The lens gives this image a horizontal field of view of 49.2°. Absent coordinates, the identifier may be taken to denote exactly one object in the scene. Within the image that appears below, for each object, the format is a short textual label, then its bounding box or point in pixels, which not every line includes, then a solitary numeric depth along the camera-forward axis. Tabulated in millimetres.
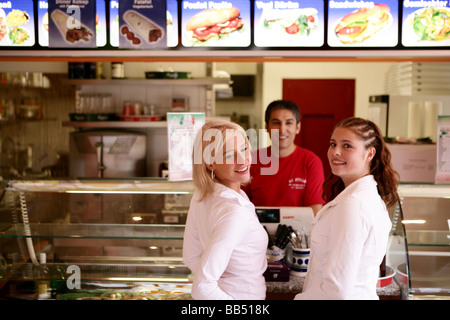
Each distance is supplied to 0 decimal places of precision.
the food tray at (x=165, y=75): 5855
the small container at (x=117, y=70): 6000
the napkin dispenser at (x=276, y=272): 2352
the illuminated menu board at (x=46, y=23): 3660
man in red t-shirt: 3201
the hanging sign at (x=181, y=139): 3156
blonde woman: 1920
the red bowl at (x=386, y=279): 2338
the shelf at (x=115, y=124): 5788
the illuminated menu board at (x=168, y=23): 3635
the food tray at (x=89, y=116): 5785
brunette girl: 1753
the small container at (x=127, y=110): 6004
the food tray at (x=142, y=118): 5885
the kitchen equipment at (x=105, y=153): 5836
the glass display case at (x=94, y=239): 2662
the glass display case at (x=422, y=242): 2496
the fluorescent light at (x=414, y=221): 2838
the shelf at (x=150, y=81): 5840
